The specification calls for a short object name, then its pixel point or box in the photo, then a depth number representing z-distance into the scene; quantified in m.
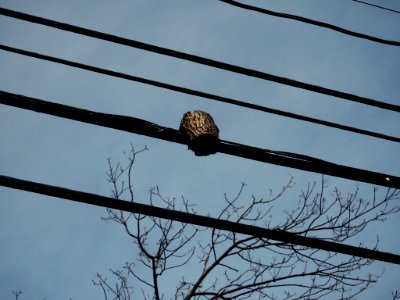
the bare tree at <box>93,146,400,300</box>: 14.42
